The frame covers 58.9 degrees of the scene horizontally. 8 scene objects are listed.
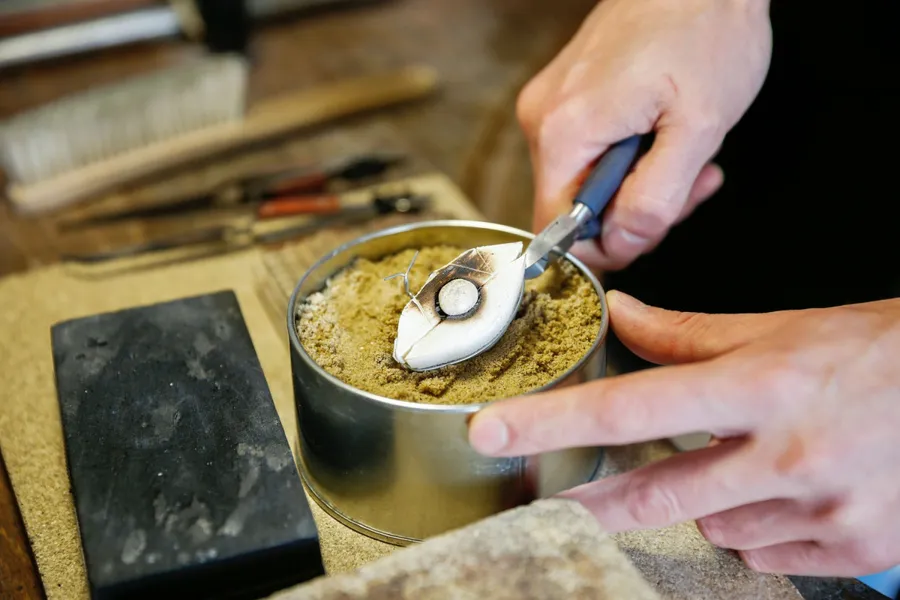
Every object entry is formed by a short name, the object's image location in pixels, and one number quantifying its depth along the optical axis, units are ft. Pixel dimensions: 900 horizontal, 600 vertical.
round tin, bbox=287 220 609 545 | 1.98
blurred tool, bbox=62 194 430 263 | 3.65
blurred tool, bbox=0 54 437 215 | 4.25
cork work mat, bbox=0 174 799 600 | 2.18
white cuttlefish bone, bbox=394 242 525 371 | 2.19
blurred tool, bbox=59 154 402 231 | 4.02
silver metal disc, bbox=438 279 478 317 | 2.22
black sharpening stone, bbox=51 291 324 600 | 1.90
